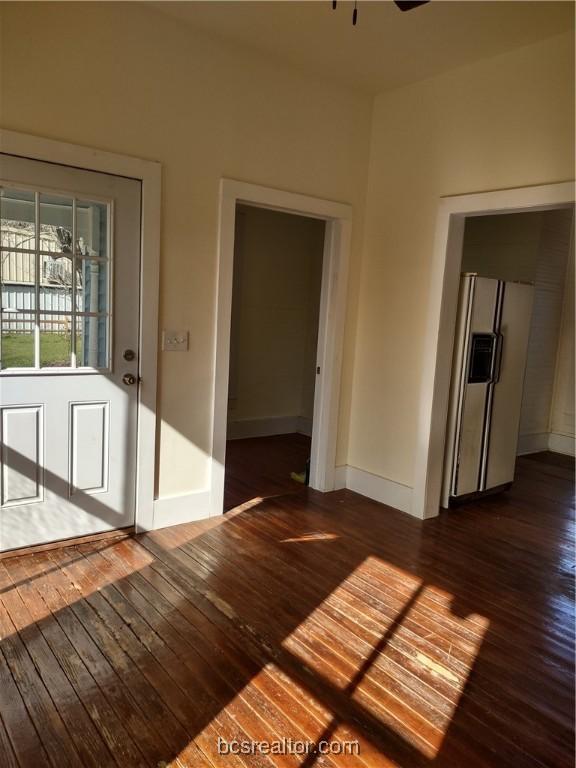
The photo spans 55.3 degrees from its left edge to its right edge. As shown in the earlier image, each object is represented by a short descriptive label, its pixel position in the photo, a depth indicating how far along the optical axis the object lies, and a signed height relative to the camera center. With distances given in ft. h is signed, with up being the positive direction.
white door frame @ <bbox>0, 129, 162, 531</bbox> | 9.43 +0.68
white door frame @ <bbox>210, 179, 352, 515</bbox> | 11.54 +0.01
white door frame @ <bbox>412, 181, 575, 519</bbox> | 11.98 -0.44
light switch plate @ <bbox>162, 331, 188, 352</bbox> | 11.03 -0.63
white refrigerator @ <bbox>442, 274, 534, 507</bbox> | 13.05 -1.45
